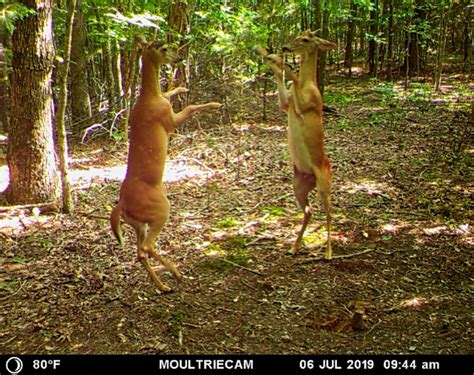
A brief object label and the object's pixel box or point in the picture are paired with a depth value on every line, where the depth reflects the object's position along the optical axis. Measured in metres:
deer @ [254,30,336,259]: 5.05
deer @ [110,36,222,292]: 4.20
